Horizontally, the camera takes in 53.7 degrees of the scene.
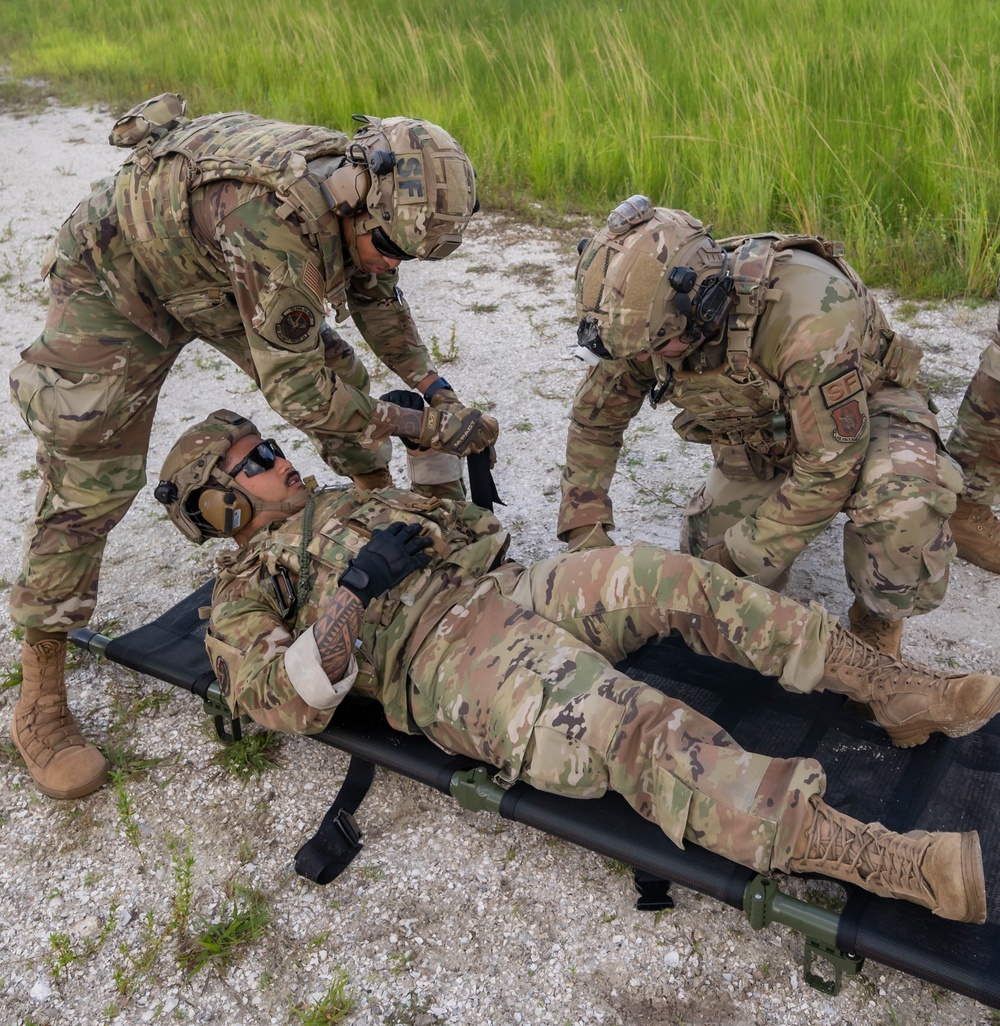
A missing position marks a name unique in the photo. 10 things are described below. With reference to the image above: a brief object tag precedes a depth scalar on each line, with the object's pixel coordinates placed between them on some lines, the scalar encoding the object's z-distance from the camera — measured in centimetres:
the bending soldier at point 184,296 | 272
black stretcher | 214
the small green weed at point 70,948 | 254
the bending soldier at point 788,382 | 267
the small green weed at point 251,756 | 311
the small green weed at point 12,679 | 354
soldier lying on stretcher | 225
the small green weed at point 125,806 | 288
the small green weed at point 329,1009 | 236
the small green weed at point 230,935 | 254
